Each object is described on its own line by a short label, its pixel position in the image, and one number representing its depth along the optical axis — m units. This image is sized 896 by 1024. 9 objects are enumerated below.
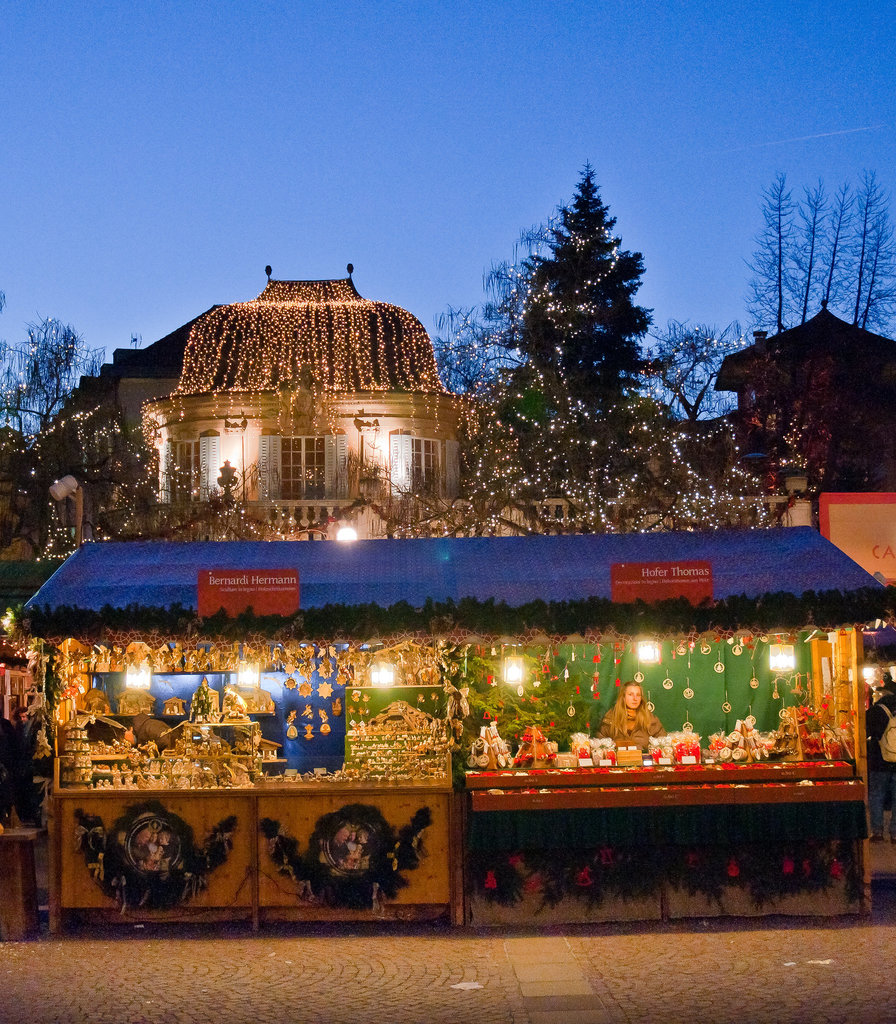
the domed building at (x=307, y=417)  25.95
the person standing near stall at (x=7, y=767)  10.62
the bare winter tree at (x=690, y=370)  31.27
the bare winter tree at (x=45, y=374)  32.31
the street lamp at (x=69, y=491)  13.56
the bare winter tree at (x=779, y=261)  39.41
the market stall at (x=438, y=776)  9.90
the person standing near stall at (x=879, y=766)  13.50
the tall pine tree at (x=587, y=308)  32.06
